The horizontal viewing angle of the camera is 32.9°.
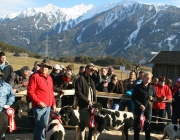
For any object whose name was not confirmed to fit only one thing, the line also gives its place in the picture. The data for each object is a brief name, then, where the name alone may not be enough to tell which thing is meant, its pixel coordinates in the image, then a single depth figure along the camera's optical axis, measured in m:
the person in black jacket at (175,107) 8.84
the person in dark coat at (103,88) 9.76
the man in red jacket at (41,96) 6.51
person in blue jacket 6.36
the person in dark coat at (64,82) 9.02
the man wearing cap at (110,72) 10.91
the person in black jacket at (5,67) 8.06
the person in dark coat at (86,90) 7.58
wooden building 27.50
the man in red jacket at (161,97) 9.83
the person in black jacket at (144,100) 7.97
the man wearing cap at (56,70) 9.66
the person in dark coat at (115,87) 9.77
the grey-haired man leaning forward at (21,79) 8.40
